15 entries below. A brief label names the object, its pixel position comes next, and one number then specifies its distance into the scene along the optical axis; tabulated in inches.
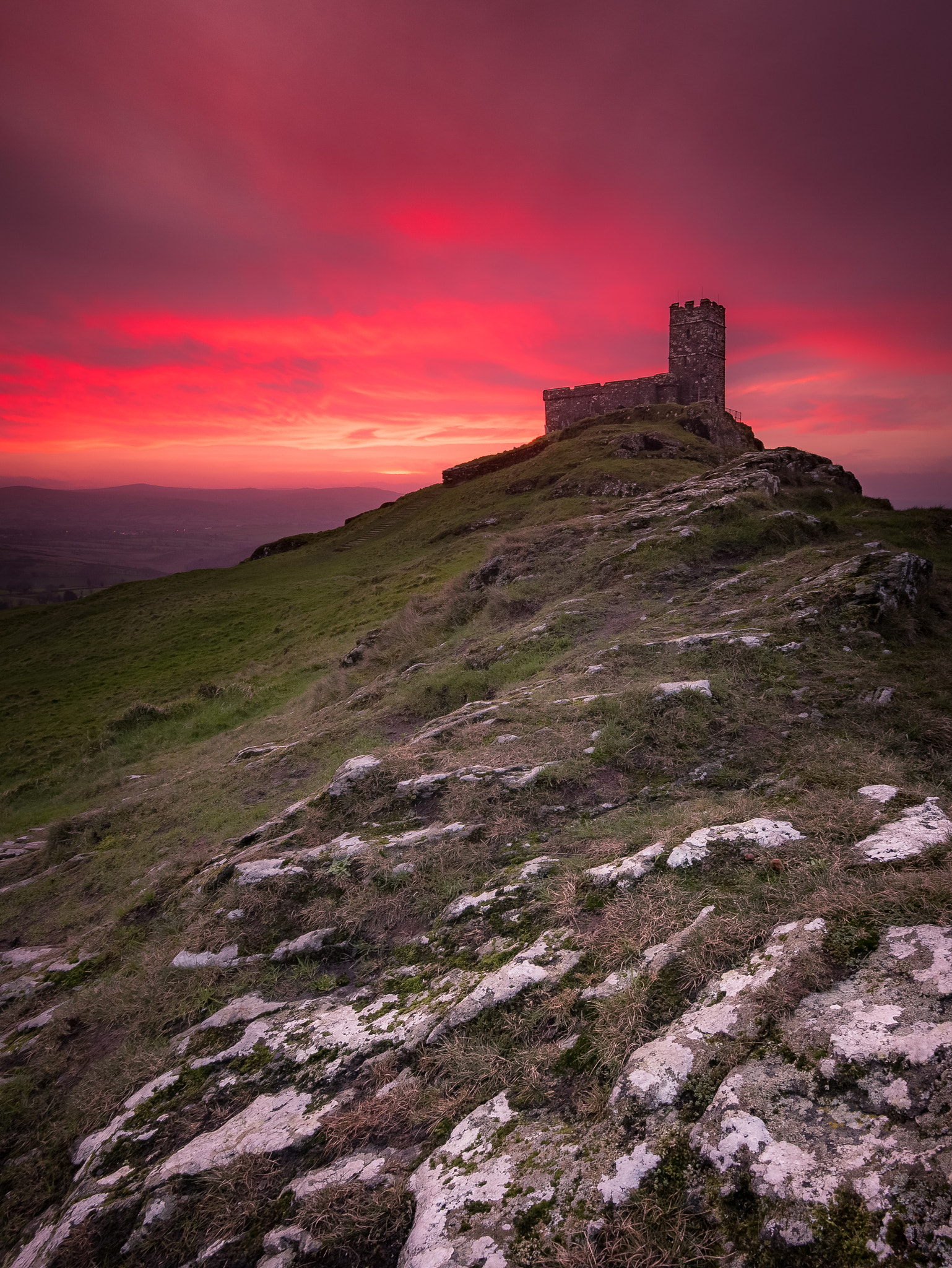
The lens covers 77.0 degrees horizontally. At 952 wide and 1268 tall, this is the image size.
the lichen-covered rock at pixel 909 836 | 179.2
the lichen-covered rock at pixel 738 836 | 210.2
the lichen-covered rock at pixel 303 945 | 245.4
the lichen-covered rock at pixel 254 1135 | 159.3
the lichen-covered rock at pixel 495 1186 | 112.0
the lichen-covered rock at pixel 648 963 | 164.2
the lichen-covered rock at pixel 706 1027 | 127.0
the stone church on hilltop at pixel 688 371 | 2204.7
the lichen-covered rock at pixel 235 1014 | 215.9
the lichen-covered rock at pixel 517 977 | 177.6
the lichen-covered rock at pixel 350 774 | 354.0
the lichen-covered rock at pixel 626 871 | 212.7
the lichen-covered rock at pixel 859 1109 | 91.9
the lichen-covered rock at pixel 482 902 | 232.5
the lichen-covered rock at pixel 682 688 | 358.9
